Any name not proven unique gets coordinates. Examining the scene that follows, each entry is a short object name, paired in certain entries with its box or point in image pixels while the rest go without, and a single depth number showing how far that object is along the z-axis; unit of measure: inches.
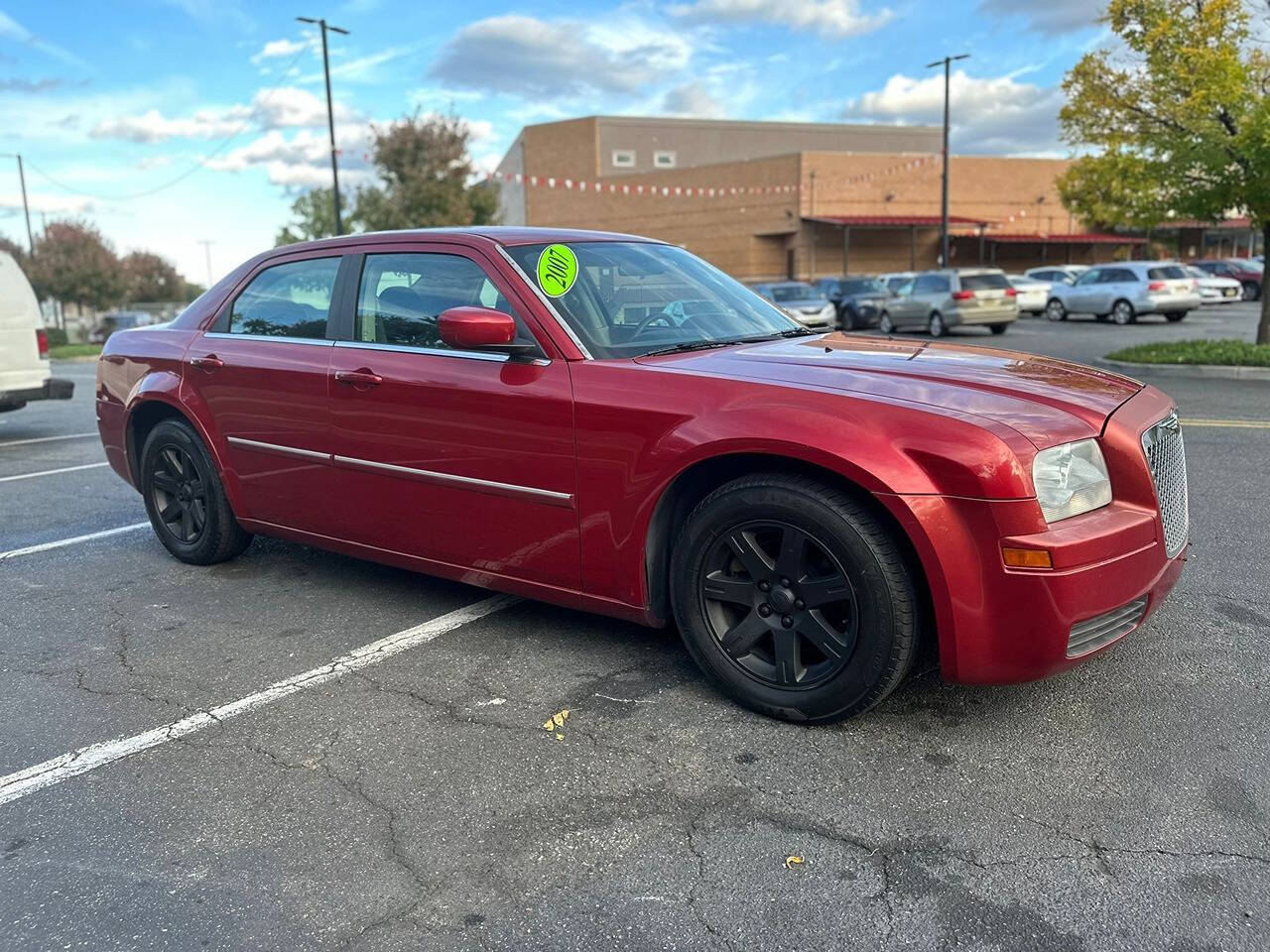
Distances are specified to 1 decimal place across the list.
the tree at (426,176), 1261.1
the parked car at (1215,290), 1166.3
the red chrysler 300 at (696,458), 110.2
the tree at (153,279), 2625.5
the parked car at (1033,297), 1112.8
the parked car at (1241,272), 1290.6
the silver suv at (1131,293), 922.1
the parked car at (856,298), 1013.8
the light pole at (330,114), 1015.7
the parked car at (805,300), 892.0
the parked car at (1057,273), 1219.2
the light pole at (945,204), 1149.7
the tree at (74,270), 1946.4
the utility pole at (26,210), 1882.4
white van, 390.0
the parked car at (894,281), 988.2
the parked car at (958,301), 874.8
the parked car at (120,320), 1524.4
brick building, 1740.9
